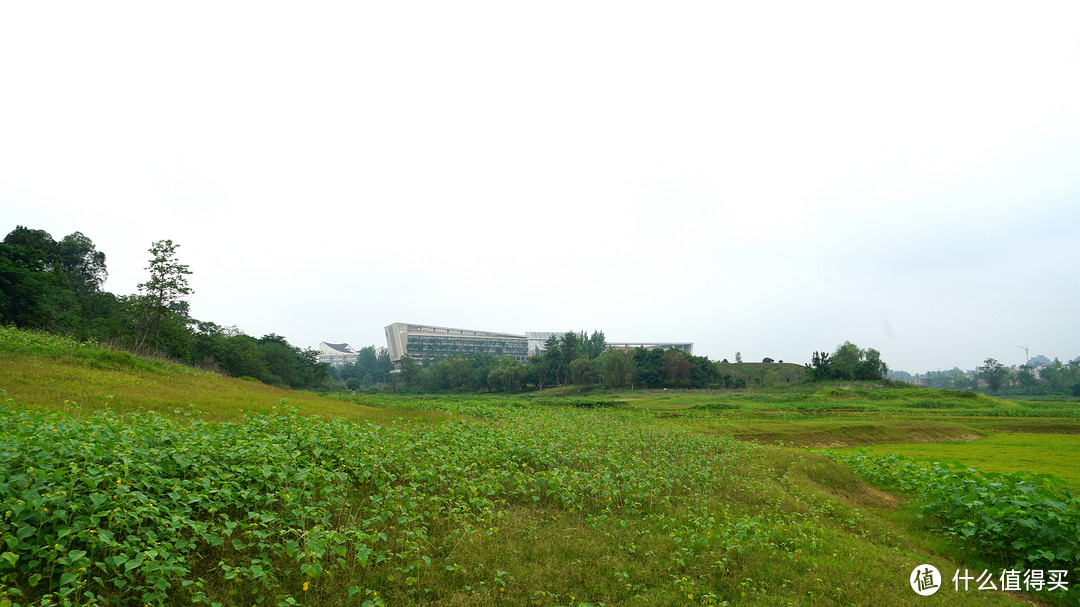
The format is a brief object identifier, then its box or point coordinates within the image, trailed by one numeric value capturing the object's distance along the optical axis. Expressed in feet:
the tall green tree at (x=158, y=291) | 98.78
